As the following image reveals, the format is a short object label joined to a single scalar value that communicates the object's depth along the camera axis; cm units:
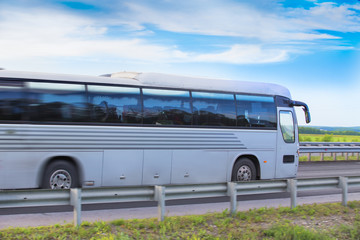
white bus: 1074
